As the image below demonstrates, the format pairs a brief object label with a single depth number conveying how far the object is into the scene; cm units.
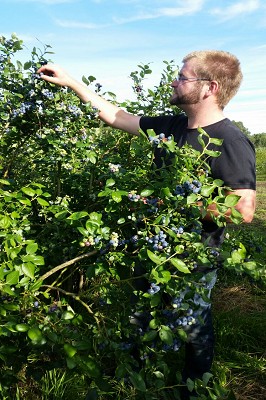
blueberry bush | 136
